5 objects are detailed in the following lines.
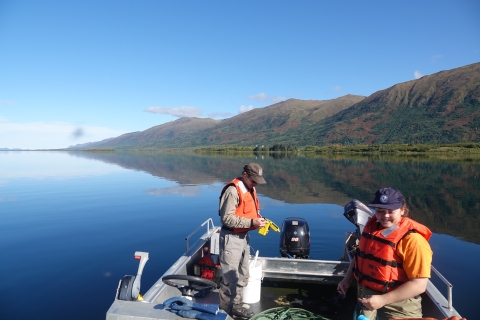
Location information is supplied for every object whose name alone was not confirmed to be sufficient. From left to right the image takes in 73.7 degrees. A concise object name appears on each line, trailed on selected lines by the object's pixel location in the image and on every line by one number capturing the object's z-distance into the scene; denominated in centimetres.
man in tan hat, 401
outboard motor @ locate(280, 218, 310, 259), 613
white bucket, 474
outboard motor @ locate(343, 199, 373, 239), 604
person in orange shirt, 245
